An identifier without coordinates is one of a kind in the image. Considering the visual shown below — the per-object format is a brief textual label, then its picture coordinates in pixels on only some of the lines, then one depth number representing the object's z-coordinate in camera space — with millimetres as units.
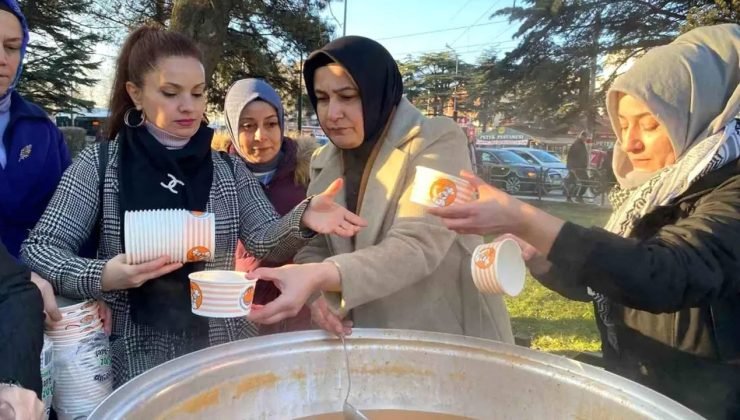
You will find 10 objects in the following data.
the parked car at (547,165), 13880
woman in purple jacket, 2412
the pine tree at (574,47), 13109
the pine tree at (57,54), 14719
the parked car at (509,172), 13727
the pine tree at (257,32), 13148
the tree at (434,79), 23986
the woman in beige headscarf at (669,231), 1087
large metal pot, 1025
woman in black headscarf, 1305
